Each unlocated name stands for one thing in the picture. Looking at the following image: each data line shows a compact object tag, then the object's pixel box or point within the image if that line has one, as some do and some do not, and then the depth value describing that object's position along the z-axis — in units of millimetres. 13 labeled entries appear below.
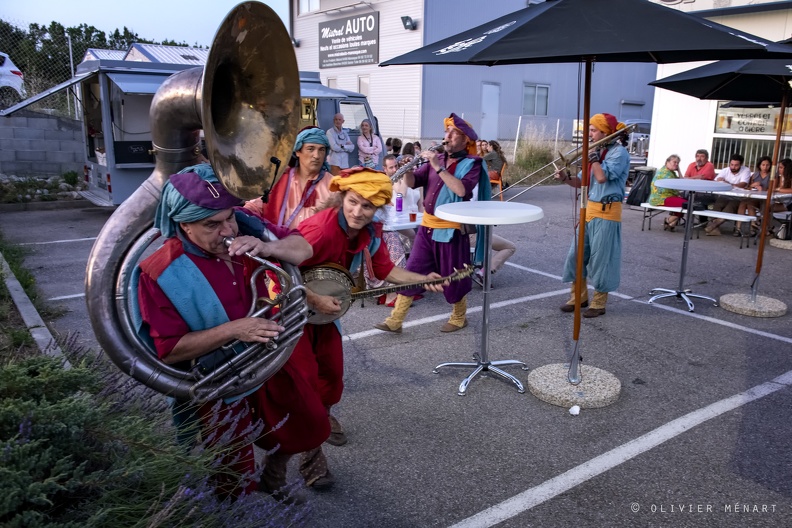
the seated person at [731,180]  9977
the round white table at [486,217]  3840
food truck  9969
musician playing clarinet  4934
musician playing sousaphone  2113
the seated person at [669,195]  9992
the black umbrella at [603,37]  3070
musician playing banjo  2875
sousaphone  2150
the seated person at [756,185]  9695
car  13531
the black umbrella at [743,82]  5797
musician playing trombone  5379
